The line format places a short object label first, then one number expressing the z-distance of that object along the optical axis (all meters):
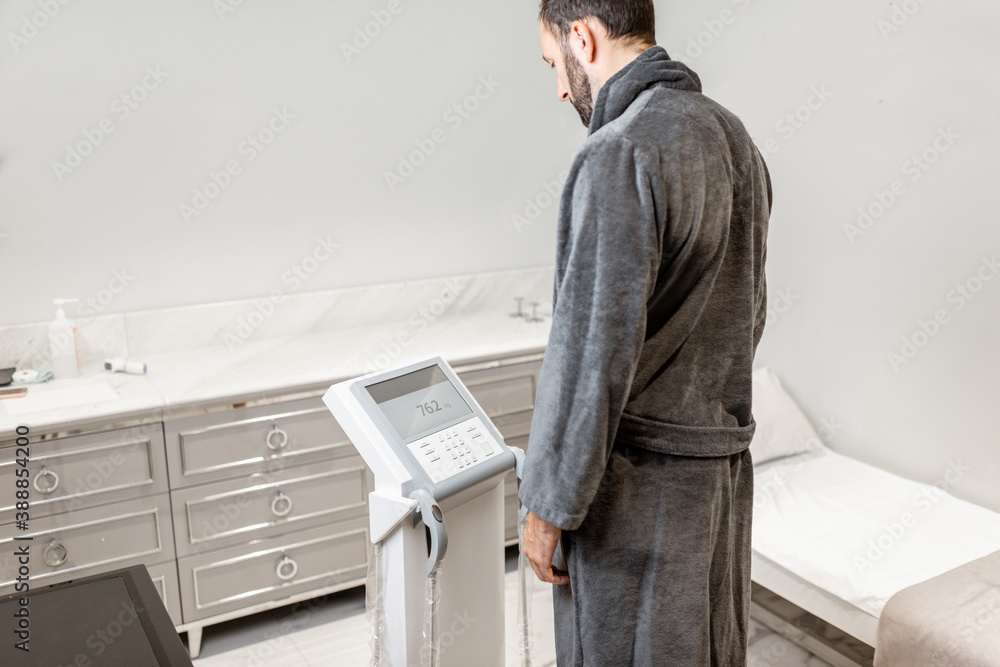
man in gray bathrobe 1.15
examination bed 1.84
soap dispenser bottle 2.37
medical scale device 1.36
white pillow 2.68
